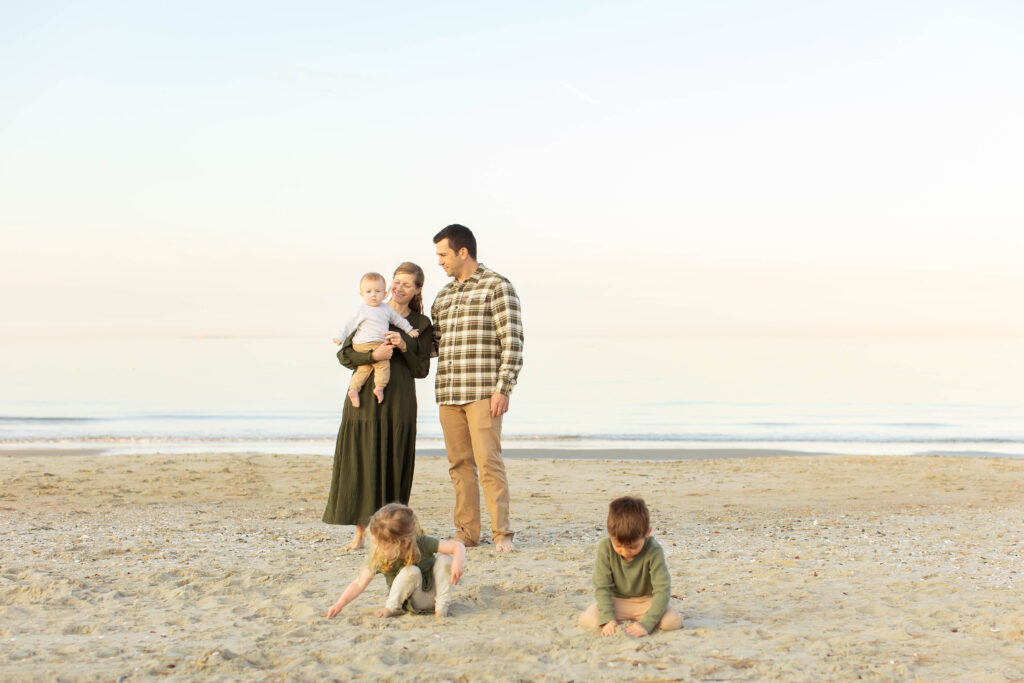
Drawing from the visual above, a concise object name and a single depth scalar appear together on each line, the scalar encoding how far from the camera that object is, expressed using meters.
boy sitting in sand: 3.98
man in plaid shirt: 5.96
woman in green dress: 5.91
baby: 5.80
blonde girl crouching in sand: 4.28
